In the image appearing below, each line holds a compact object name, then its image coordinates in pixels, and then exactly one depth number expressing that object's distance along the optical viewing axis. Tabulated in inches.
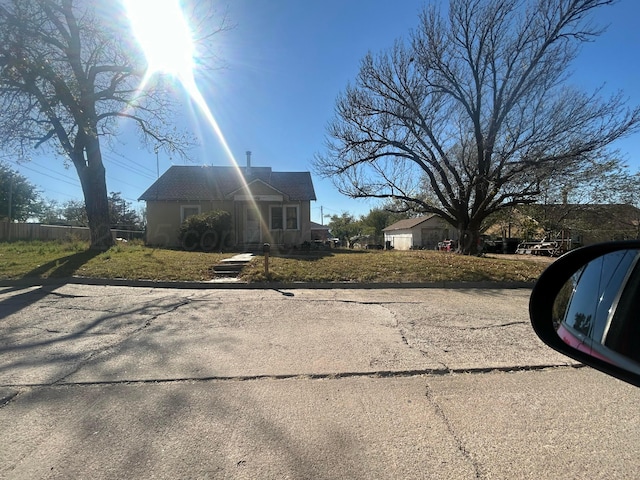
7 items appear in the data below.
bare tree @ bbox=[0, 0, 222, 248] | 534.9
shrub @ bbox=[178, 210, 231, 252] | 740.6
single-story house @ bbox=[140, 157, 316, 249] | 854.5
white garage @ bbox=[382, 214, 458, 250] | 1724.9
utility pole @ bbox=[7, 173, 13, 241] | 1514.9
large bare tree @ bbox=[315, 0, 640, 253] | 657.6
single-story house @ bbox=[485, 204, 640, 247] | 847.7
